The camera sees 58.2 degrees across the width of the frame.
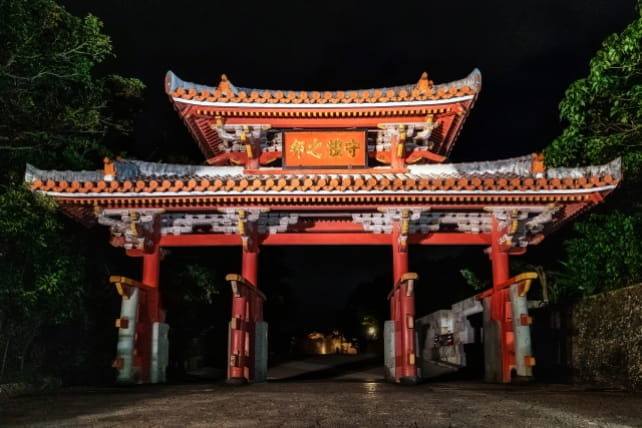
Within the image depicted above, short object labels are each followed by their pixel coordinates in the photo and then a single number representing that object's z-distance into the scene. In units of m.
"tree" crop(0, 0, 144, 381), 10.20
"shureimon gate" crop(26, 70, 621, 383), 11.65
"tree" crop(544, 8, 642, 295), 9.60
